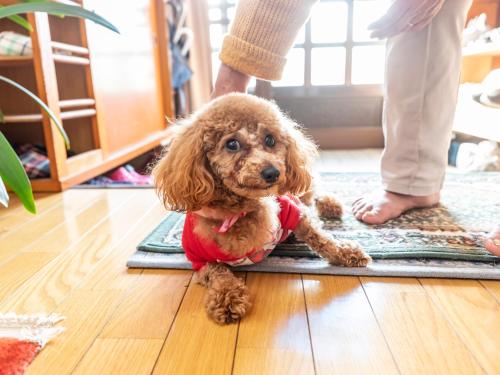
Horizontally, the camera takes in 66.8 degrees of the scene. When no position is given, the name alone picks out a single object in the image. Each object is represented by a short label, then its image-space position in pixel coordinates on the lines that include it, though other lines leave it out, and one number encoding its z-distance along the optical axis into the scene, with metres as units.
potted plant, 0.71
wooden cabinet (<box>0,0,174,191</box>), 1.64
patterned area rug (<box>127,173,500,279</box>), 0.92
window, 3.12
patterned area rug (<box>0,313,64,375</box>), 0.64
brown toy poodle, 0.78
